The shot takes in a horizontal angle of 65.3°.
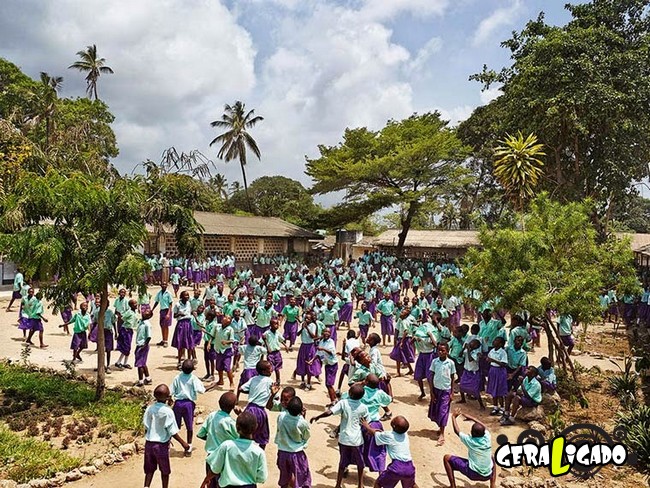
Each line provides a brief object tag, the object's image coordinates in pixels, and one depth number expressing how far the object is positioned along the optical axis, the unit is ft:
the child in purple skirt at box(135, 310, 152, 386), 31.83
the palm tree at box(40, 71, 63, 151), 89.90
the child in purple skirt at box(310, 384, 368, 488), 19.76
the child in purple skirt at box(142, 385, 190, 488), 19.02
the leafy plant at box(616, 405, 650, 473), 24.14
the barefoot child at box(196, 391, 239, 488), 17.84
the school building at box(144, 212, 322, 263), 94.94
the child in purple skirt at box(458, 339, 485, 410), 30.35
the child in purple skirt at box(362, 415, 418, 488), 18.16
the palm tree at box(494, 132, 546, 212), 71.77
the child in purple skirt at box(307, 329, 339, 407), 30.01
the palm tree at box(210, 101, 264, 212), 151.74
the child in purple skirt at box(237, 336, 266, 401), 27.76
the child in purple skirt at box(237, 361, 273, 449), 21.55
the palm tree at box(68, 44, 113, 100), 137.08
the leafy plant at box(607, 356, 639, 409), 33.83
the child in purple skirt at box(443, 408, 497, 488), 19.47
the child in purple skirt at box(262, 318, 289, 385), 31.89
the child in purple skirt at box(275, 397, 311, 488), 18.15
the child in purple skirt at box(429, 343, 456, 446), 26.63
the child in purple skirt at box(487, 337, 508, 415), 29.91
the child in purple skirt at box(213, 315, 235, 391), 32.01
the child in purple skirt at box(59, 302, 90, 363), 36.52
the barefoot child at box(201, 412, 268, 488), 15.35
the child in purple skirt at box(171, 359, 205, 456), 22.56
